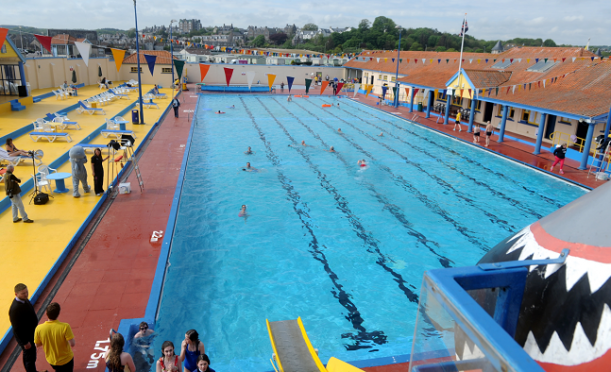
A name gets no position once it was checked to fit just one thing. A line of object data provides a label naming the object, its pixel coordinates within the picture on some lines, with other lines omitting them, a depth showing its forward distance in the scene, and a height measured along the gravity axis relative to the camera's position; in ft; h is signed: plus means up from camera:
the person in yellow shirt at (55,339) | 16.10 -10.41
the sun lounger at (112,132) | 59.77 -9.50
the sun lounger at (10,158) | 39.85 -9.50
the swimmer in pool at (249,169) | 50.87 -11.88
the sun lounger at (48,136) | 53.87 -9.41
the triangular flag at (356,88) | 126.86 -4.74
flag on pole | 74.84 +8.61
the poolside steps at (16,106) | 72.59 -7.72
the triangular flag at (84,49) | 58.28 +1.86
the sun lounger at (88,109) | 77.17 -8.44
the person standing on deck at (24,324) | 16.34 -10.05
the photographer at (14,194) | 28.22 -9.00
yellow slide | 18.30 -12.79
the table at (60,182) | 36.22 -10.41
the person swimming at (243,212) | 37.99 -12.64
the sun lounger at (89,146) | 50.31 -9.79
